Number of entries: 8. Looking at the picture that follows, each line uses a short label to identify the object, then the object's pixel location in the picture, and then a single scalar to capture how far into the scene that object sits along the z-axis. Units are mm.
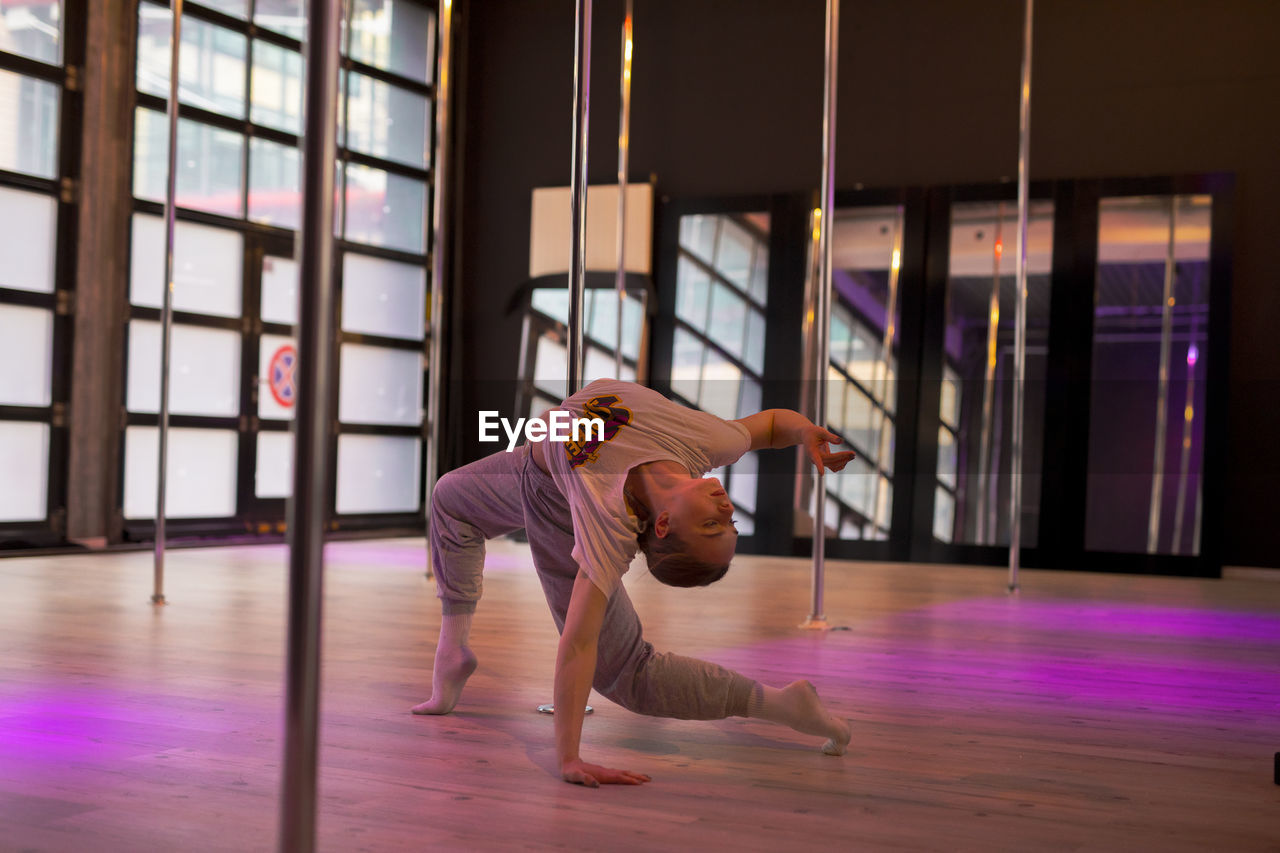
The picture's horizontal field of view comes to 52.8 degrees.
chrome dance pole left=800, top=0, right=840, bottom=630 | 4348
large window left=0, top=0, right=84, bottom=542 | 6969
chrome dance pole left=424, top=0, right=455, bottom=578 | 4855
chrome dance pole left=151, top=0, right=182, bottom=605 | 4527
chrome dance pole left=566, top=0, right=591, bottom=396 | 2945
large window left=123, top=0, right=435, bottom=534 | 7789
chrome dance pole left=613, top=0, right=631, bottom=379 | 5184
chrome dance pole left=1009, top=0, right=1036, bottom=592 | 5781
